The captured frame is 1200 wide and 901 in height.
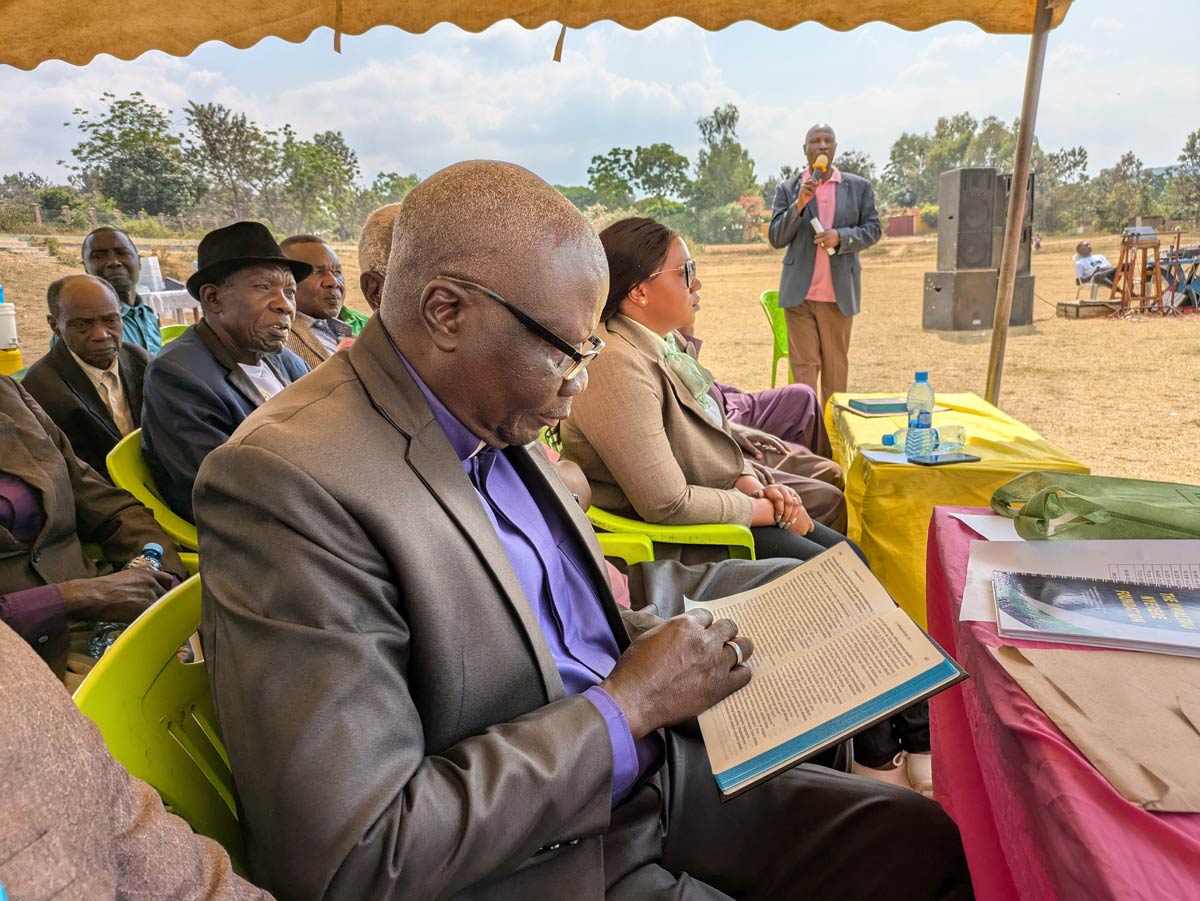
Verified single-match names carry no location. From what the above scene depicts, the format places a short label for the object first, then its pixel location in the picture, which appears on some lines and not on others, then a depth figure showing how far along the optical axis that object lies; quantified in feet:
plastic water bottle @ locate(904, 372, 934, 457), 8.73
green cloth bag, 4.47
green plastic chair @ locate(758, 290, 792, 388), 20.00
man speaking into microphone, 17.84
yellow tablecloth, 8.29
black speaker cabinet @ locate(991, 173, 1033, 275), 31.68
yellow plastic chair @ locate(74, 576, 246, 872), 3.01
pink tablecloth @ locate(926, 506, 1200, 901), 2.26
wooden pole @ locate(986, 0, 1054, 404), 11.74
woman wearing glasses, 7.39
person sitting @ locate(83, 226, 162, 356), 14.46
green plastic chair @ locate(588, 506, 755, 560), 7.58
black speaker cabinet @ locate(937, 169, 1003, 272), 31.37
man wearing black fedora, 7.86
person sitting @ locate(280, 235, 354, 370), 12.55
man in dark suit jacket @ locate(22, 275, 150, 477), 9.84
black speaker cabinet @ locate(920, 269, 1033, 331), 33.14
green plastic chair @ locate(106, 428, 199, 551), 7.86
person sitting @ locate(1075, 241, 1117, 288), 40.50
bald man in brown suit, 2.61
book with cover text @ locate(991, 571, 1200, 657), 3.39
